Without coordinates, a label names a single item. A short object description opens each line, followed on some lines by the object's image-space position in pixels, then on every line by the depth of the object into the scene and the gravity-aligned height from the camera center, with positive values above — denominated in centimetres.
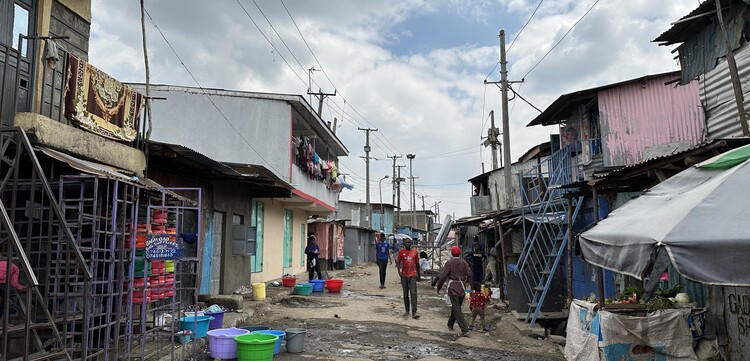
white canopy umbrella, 321 +8
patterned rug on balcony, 712 +215
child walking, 1086 -125
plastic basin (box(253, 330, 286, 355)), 748 -132
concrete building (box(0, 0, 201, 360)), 585 +73
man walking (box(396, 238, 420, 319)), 1220 -64
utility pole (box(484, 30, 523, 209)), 1842 +426
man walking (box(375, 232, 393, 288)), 1936 -49
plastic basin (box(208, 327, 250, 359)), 727 -141
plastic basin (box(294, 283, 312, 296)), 1526 -131
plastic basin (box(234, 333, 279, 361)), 672 -135
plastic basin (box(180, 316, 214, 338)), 766 -120
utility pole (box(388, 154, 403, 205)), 5526 +676
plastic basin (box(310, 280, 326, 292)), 1636 -129
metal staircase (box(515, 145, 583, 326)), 1138 +27
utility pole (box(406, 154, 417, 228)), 6050 +504
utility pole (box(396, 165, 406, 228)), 5261 +626
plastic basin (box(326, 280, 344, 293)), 1672 -131
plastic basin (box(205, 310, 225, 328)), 866 -126
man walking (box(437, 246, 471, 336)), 1041 -79
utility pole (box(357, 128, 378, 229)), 3697 +561
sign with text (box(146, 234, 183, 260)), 652 -3
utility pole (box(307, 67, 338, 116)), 3023 +873
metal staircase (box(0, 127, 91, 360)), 506 -6
